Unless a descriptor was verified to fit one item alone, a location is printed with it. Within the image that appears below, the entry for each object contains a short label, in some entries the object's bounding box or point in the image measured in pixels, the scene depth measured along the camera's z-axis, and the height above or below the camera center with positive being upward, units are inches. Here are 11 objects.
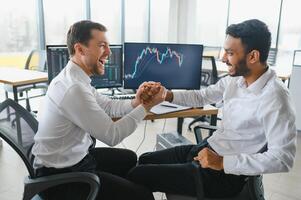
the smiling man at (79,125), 50.3 -16.9
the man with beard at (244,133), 48.2 -17.5
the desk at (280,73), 151.9 -22.5
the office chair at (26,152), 45.7 -20.2
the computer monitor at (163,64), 88.0 -10.6
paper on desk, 77.6 -20.7
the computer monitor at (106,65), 87.2 -11.8
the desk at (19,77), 123.1 -22.4
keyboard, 87.4 -20.1
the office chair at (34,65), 151.8 -22.3
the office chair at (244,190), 52.3 -27.4
